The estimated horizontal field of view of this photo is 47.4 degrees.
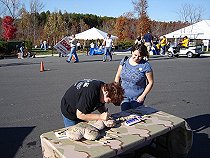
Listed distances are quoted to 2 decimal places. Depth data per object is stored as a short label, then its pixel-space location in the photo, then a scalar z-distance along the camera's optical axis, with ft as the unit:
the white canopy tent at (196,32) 103.88
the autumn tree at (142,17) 133.08
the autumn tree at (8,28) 119.55
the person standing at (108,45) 55.42
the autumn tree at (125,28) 160.35
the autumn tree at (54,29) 141.59
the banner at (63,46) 61.98
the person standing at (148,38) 55.85
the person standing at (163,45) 77.97
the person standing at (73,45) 51.42
